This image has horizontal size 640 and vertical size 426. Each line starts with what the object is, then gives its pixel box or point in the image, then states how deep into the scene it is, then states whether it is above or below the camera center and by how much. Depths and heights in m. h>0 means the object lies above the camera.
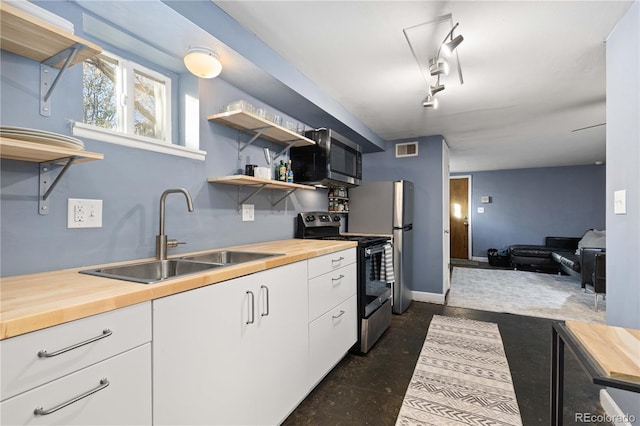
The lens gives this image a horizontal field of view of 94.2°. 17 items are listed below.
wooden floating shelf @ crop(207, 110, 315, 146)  1.84 +0.60
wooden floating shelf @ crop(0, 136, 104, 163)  0.90 +0.20
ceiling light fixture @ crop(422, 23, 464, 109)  1.58 +0.89
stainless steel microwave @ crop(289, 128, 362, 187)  2.64 +0.49
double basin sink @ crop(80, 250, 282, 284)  1.25 -0.26
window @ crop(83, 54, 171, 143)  1.51 +0.64
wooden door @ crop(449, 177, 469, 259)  7.59 -0.13
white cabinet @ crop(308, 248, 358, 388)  1.86 -0.68
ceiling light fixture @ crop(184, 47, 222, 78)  1.56 +0.80
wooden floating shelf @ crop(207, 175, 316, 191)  1.85 +0.21
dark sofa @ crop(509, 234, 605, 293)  4.23 -0.79
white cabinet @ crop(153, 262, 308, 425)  0.99 -0.57
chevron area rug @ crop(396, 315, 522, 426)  1.69 -1.16
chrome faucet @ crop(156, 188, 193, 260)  1.52 -0.14
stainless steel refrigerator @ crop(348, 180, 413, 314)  3.50 -0.06
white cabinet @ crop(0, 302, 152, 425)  0.65 -0.40
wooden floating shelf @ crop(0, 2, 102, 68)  0.94 +0.61
